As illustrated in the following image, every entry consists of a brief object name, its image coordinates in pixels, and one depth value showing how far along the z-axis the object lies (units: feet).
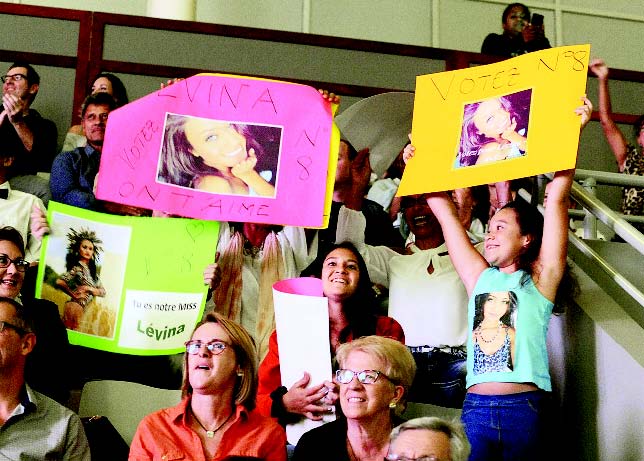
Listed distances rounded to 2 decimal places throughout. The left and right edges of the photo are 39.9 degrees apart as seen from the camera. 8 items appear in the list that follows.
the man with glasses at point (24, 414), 7.79
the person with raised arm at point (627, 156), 12.89
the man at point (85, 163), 10.62
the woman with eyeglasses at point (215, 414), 7.55
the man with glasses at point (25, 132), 11.49
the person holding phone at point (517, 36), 16.98
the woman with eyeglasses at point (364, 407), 7.47
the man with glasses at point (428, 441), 6.35
